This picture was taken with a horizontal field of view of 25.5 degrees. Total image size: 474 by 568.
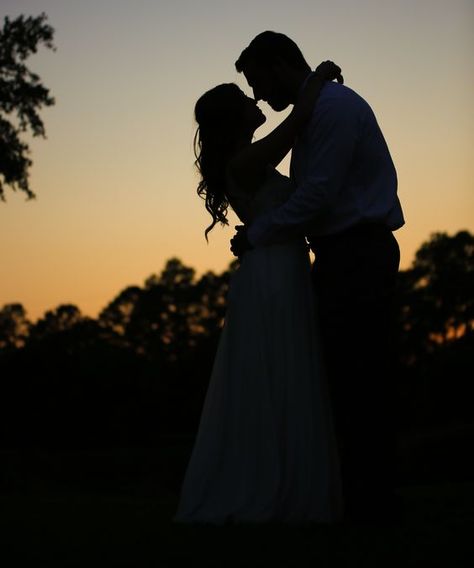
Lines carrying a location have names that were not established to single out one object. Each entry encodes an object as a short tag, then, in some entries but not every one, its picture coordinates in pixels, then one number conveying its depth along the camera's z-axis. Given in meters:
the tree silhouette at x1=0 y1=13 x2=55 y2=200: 27.05
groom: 5.92
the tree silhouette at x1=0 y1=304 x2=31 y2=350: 99.07
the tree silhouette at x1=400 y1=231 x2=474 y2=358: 70.81
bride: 6.11
